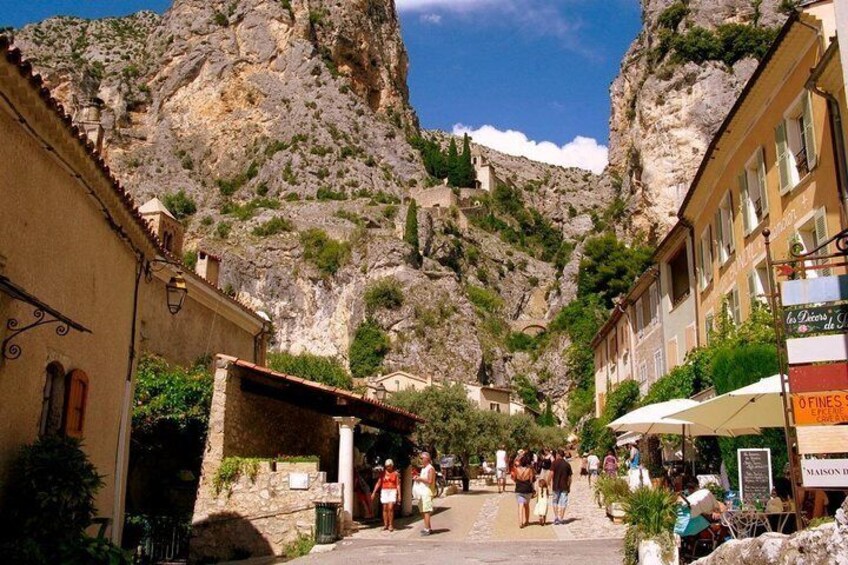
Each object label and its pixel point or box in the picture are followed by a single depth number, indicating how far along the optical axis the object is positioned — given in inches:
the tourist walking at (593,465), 1289.0
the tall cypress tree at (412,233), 2859.3
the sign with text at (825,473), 296.2
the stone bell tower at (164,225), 966.4
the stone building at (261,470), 611.8
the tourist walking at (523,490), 682.2
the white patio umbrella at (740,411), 459.4
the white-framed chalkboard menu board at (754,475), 435.5
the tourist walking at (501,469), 1288.1
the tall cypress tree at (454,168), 4106.8
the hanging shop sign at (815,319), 309.1
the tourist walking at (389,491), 687.7
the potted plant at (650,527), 374.0
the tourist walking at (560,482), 714.2
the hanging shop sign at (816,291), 314.2
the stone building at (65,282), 316.5
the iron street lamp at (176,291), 697.6
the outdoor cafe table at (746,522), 389.4
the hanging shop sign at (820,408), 306.0
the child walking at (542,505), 690.8
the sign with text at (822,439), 305.7
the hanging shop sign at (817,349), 305.6
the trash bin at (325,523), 605.6
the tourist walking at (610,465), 1027.5
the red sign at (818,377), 307.3
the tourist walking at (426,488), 664.4
